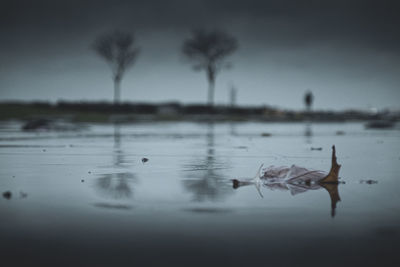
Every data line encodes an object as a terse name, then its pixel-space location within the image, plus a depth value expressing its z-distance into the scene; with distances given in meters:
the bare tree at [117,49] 62.56
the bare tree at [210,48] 65.69
